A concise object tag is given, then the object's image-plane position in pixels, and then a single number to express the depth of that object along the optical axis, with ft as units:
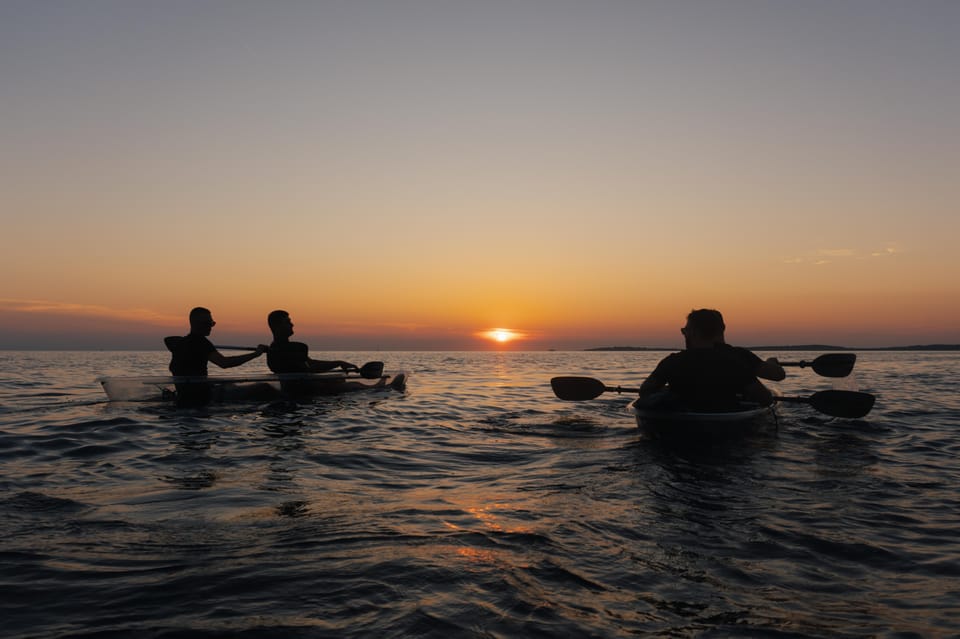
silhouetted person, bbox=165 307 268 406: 42.73
